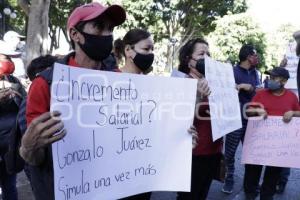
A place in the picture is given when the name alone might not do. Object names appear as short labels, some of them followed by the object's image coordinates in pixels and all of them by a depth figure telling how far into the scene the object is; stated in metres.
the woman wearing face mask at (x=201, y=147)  2.91
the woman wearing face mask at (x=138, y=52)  2.62
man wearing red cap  1.53
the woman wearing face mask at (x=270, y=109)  3.99
